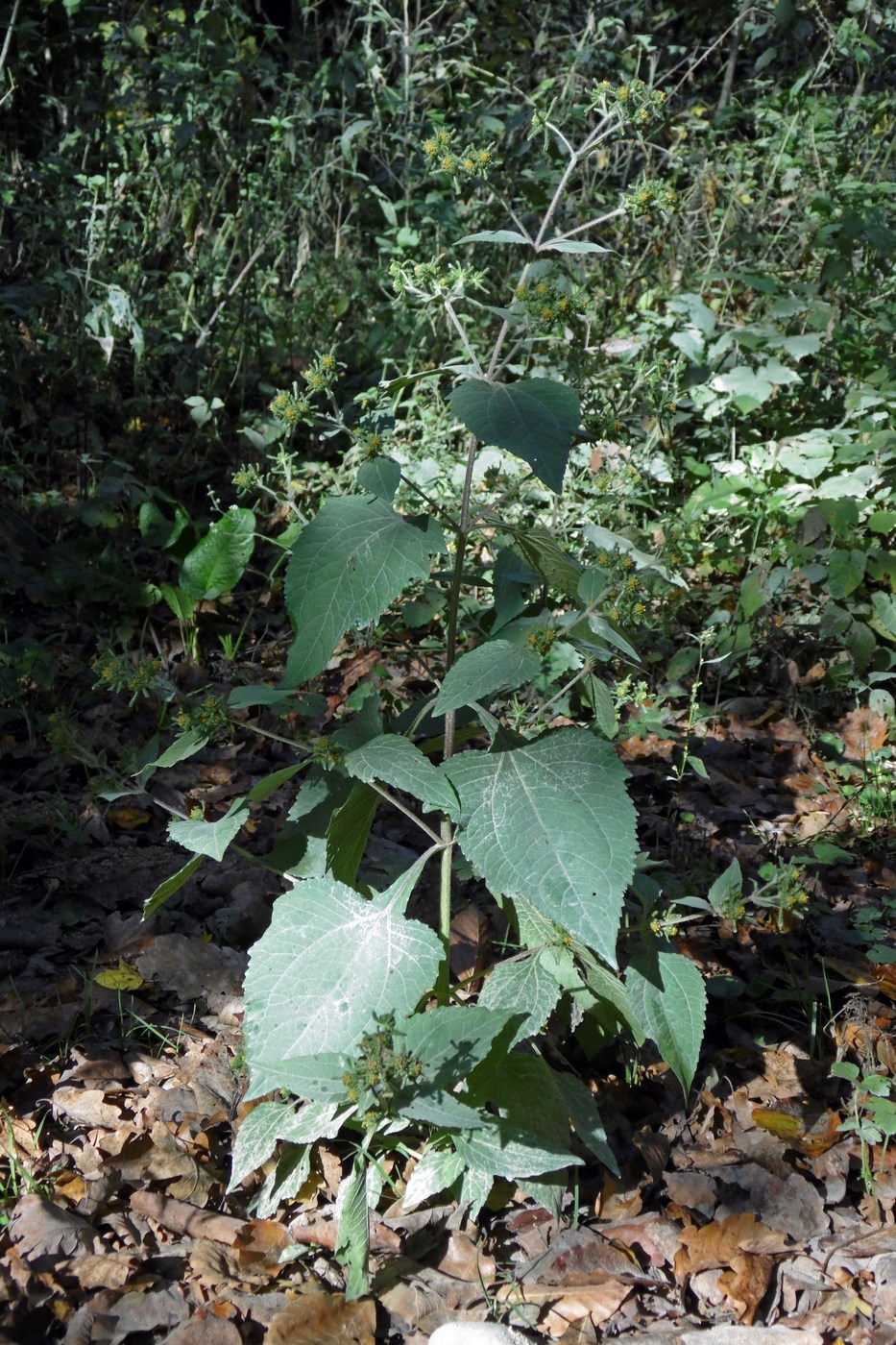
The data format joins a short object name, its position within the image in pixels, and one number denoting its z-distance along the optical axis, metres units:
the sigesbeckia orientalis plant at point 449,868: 1.60
